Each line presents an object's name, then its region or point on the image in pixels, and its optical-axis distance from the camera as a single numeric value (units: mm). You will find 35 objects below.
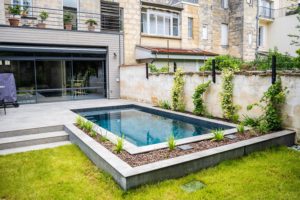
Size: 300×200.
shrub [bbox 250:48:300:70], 7996
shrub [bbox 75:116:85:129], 7757
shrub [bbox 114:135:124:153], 5523
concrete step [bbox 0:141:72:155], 6564
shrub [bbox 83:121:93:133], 7336
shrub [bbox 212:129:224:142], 6359
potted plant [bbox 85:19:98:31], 15628
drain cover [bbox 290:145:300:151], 6352
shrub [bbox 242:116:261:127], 7674
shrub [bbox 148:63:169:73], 14031
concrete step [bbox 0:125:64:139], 7359
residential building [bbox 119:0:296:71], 17562
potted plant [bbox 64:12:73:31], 15047
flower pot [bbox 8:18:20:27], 13273
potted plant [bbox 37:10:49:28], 14141
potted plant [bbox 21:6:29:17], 13961
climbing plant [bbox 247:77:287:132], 7035
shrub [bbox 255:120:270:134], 7038
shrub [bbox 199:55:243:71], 12555
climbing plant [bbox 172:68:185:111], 11000
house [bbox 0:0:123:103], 13789
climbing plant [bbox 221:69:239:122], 8594
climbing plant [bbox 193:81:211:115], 9578
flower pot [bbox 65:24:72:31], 14977
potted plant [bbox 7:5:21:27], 13280
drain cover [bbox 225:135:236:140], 6527
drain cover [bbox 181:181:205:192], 4340
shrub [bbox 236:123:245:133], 6997
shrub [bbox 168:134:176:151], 5696
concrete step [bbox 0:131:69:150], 6828
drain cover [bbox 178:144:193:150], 5784
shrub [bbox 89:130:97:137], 6836
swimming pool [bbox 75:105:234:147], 8219
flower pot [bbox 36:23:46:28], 14110
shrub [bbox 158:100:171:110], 11855
